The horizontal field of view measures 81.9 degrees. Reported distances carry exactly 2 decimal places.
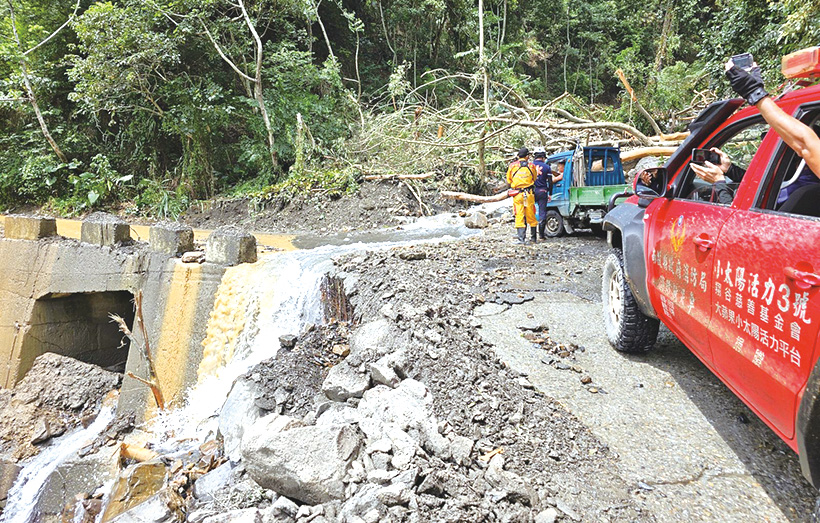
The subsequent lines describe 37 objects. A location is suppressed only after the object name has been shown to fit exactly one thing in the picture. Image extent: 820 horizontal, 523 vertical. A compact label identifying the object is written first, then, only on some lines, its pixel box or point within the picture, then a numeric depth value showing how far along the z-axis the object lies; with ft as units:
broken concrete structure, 25.14
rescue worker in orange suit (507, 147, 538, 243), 29.32
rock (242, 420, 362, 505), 9.70
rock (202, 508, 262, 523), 9.71
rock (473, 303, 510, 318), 17.43
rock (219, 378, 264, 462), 15.67
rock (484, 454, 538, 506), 8.17
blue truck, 29.71
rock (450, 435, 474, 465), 9.30
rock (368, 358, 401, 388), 12.61
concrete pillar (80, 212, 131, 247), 28.35
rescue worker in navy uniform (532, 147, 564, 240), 30.17
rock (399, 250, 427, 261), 23.55
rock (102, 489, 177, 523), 13.52
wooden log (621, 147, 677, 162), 31.78
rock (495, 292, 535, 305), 18.51
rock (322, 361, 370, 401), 13.14
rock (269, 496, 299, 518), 9.74
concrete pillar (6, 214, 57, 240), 30.86
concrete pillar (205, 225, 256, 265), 24.91
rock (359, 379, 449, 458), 9.92
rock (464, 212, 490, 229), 39.78
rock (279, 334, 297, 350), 18.81
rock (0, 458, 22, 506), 21.99
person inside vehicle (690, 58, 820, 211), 6.53
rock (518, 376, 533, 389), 12.12
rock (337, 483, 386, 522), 8.26
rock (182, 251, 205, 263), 25.83
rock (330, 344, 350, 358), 17.97
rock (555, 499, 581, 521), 7.89
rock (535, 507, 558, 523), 7.73
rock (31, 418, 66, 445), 25.56
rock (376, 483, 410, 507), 8.21
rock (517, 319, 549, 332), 15.92
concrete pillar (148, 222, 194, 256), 26.50
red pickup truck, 5.99
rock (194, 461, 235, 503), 13.51
